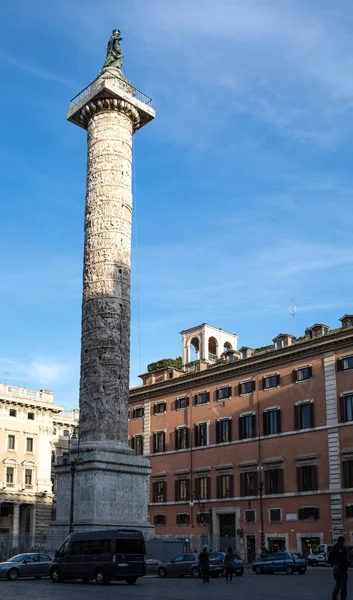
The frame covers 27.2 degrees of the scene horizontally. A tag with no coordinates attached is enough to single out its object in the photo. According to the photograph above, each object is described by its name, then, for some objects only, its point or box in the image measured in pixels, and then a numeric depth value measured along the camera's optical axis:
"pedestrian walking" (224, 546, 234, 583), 23.08
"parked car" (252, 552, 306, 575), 27.69
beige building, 54.34
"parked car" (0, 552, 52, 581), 23.76
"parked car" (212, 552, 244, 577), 26.51
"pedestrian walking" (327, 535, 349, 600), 13.48
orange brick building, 36.88
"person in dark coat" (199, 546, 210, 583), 22.41
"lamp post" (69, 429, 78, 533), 25.28
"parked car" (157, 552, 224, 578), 26.25
